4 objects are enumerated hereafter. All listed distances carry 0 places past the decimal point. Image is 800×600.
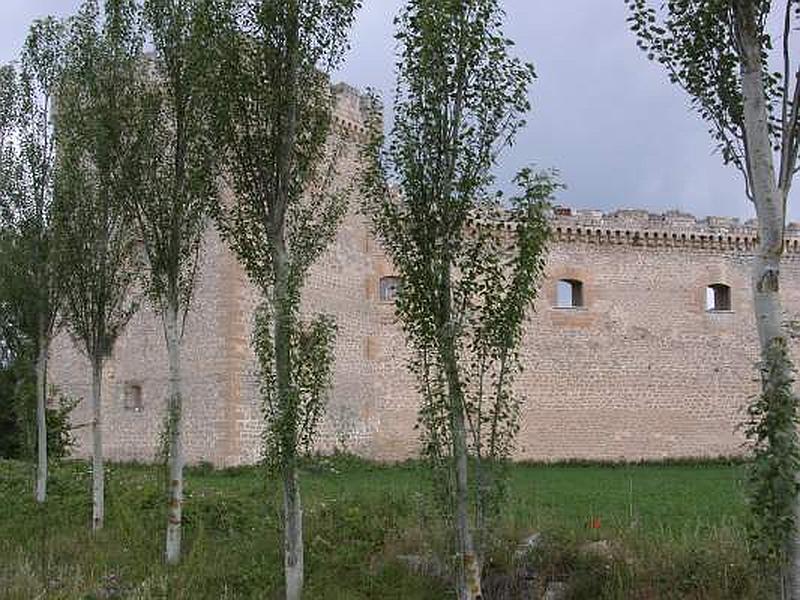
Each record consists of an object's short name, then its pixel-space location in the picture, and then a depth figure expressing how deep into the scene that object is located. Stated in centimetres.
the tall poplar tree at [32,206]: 1190
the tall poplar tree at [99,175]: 997
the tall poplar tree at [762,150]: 547
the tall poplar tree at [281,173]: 758
